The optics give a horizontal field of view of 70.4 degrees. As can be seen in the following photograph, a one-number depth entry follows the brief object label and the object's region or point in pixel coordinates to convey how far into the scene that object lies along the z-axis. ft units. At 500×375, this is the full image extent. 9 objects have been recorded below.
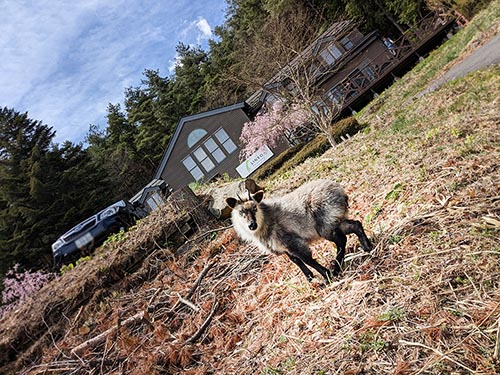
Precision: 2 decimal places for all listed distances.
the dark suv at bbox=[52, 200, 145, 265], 47.47
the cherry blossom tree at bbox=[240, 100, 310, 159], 85.35
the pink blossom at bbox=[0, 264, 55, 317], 41.67
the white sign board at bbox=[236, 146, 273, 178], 92.53
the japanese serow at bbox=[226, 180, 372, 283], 12.45
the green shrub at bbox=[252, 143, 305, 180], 64.38
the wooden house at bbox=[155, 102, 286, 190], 94.68
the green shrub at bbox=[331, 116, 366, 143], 55.06
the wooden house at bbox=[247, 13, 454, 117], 94.22
